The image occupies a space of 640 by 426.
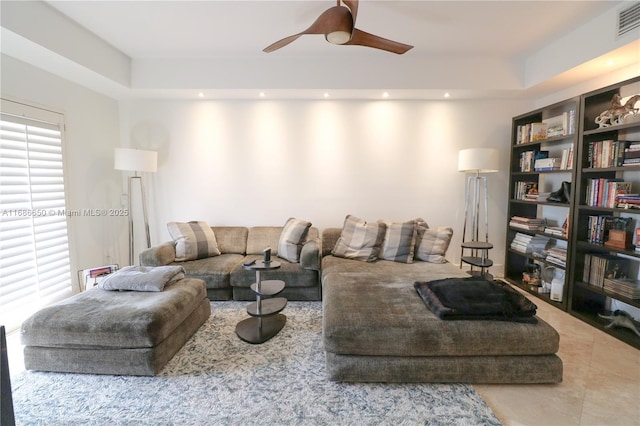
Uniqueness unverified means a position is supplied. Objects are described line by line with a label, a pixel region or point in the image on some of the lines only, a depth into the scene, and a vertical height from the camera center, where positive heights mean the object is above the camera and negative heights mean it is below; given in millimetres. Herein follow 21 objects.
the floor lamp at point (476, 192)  3271 +29
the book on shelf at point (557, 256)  2975 -653
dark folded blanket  1899 -736
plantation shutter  2447 -203
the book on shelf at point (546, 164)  3115 +338
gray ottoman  1864 -948
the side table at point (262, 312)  2354 -986
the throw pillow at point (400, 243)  3232 -551
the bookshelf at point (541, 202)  2988 -82
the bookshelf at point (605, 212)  2449 -169
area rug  1590 -1227
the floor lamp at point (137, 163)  3354 +363
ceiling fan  1864 +1137
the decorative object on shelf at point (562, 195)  2961 -6
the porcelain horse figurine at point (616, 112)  2451 +722
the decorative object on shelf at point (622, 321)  2457 -1104
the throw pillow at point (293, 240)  3299 -542
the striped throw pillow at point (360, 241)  3281 -545
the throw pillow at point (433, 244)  3234 -563
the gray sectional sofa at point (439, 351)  1801 -980
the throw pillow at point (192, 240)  3326 -556
